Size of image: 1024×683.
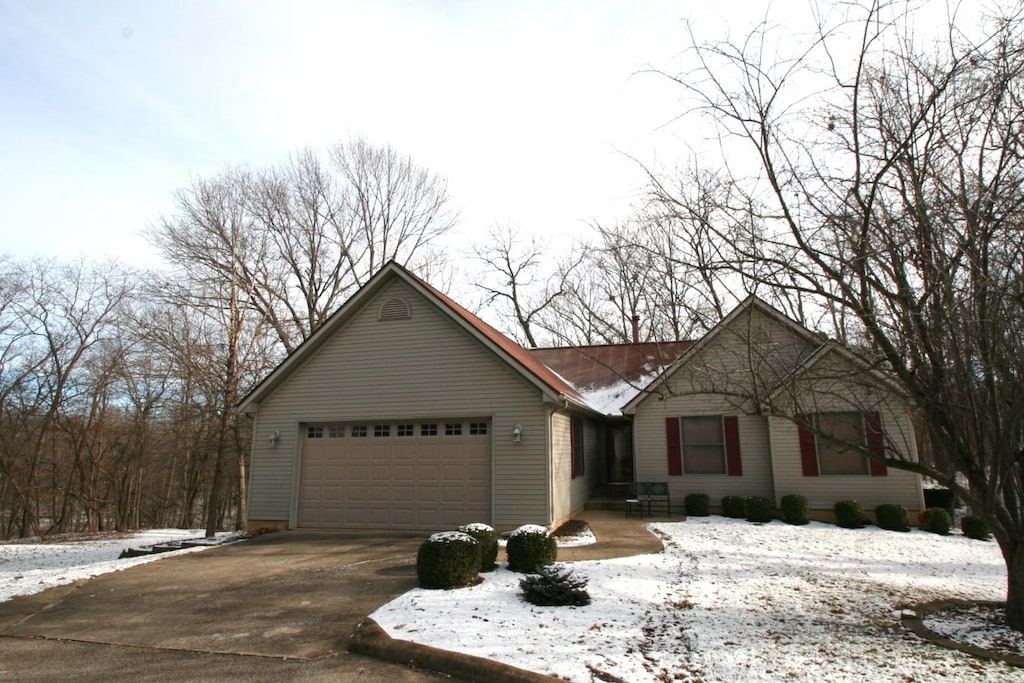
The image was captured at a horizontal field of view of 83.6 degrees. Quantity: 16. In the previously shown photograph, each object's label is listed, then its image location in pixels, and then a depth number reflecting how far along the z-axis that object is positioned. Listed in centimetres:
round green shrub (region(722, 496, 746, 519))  1415
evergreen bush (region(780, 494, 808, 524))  1342
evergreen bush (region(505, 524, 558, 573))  819
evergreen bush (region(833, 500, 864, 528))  1307
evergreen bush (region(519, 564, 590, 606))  666
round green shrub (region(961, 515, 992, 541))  1227
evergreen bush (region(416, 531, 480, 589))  738
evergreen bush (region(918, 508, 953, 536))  1271
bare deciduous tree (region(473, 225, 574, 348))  3266
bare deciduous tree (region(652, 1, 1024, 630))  509
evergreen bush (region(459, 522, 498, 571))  827
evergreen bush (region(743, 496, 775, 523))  1353
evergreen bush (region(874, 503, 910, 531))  1285
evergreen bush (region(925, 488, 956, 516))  1469
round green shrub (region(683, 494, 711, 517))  1436
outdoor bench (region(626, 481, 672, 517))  1455
